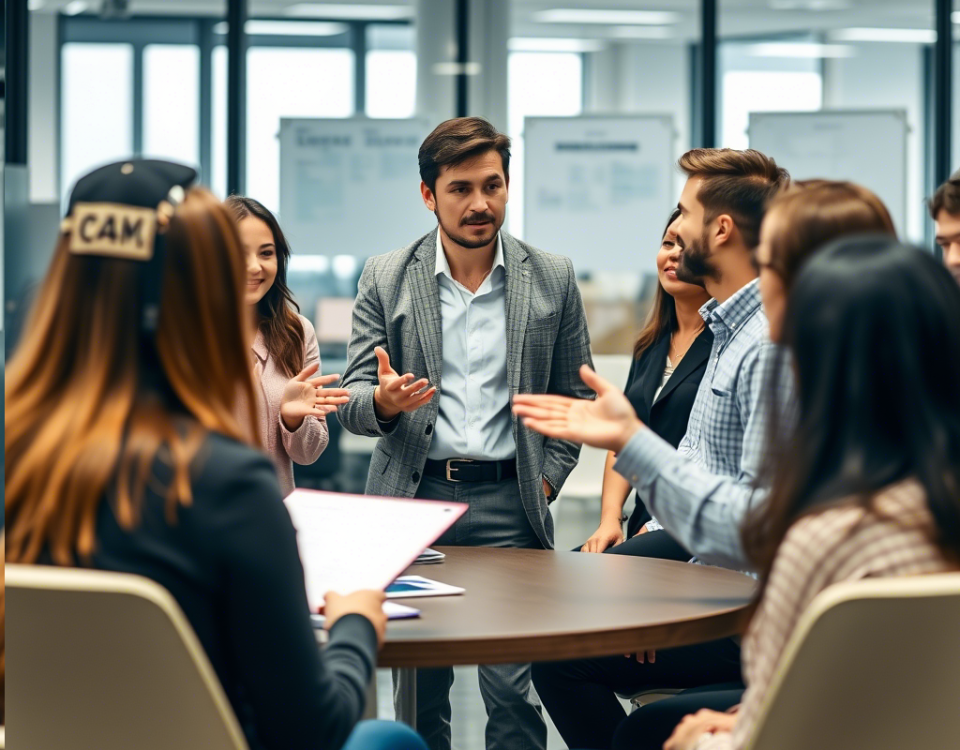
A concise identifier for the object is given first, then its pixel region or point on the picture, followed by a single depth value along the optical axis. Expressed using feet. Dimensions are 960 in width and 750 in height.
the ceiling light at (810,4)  25.76
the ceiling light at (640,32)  27.20
